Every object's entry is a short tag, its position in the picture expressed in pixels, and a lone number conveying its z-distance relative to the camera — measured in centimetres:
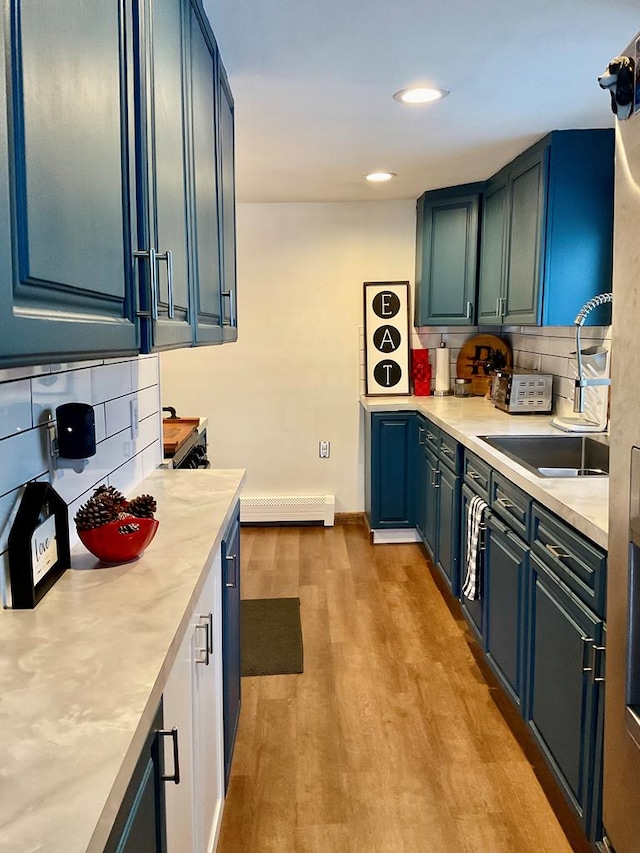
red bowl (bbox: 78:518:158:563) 143
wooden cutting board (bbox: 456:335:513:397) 466
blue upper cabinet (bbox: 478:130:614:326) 310
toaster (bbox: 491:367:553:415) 376
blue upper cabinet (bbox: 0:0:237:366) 75
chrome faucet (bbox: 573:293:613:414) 248
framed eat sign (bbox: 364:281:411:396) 482
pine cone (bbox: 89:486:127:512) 146
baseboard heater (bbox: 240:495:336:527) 498
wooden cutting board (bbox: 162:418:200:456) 291
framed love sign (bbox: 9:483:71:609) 124
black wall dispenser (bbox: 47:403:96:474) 151
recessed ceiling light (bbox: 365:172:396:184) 394
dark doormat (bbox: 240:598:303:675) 300
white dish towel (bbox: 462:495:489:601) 283
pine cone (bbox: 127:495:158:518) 152
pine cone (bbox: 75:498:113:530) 142
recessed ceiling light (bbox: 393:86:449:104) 254
